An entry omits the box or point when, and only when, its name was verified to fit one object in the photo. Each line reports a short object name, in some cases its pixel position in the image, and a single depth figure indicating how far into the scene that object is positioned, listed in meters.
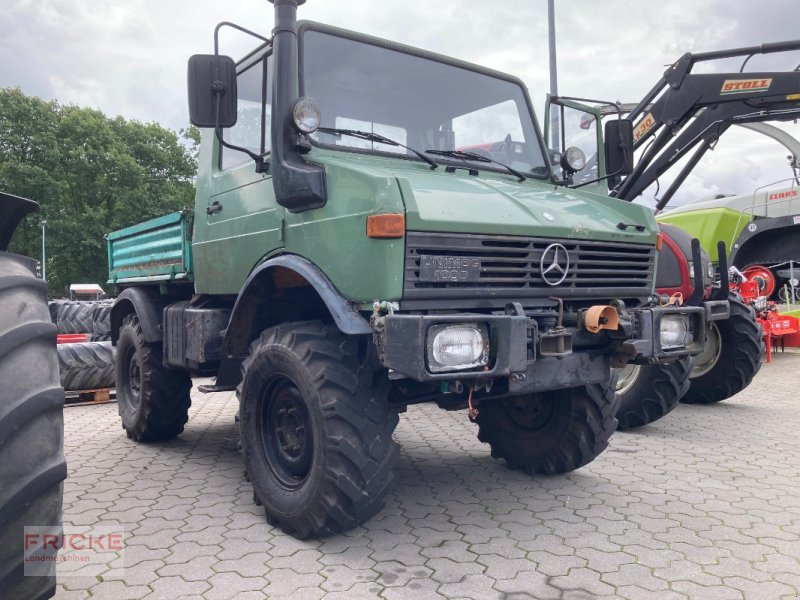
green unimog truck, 3.10
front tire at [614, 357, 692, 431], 5.59
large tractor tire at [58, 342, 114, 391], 7.73
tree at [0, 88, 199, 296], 29.36
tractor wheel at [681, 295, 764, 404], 6.76
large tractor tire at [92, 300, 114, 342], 11.73
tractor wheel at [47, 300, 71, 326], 12.52
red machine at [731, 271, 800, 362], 9.40
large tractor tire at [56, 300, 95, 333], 12.09
